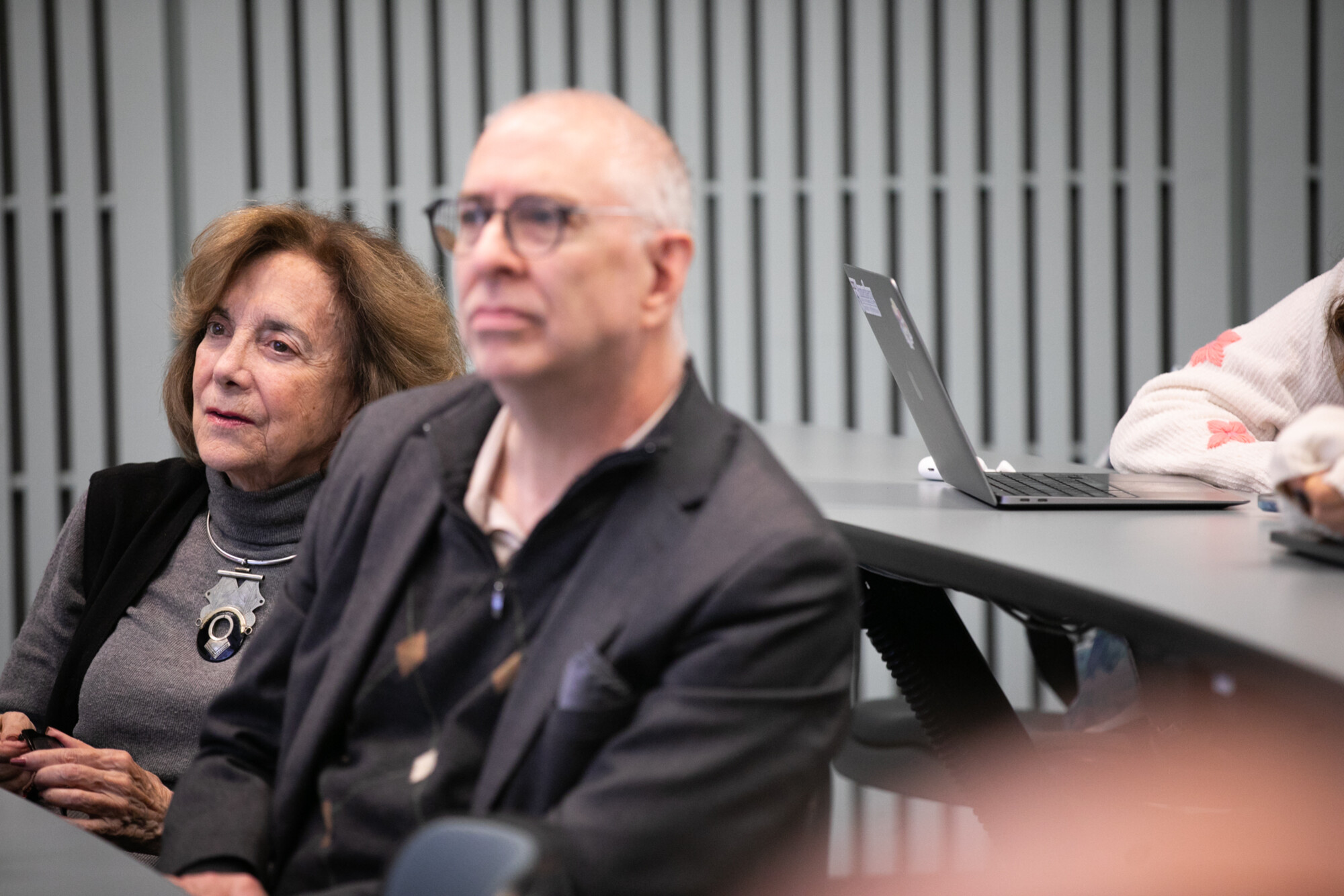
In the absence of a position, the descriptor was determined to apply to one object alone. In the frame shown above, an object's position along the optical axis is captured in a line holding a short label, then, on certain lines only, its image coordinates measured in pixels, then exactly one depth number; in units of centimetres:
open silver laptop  348
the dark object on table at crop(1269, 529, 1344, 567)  328
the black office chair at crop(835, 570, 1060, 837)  352
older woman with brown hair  355
